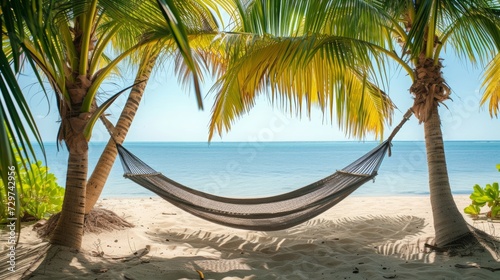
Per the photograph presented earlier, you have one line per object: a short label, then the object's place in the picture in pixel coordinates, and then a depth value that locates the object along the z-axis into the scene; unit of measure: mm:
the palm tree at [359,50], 2338
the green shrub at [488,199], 3154
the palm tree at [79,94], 2270
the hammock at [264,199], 2443
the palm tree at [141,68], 2498
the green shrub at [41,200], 3100
